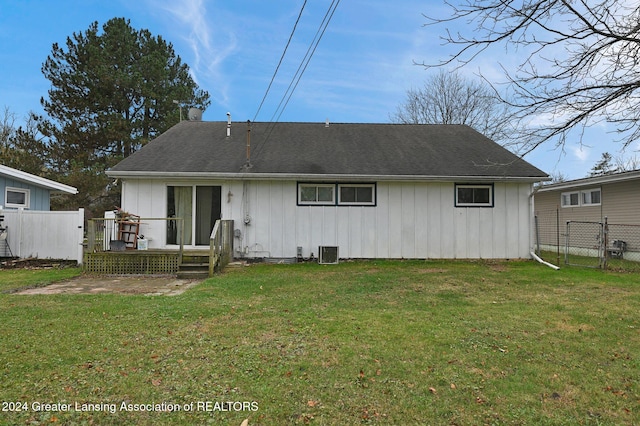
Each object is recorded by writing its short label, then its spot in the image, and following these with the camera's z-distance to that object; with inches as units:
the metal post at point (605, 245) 374.0
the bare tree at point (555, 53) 162.4
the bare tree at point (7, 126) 917.2
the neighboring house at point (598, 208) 474.6
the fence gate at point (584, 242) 492.1
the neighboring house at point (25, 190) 446.6
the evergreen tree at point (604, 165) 1247.0
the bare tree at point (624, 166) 915.1
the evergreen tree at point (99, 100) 808.3
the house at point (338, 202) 423.8
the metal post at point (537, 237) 443.8
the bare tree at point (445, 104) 979.9
